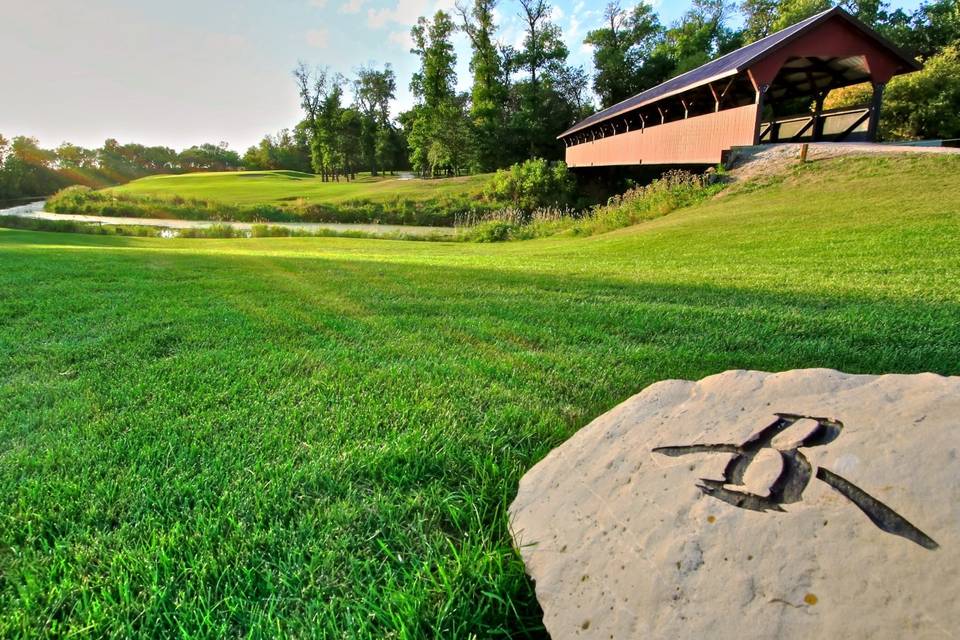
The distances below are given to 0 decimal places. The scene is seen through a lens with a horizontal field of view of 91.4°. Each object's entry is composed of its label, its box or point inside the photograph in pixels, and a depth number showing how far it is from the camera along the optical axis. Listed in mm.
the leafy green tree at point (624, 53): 39188
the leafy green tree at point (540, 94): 35875
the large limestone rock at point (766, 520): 906
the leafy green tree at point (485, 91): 35812
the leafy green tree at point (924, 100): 18922
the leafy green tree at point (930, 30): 24359
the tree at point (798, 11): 29402
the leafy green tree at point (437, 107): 37131
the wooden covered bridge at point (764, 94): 12742
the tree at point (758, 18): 36325
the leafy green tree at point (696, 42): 35531
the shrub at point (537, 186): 26375
